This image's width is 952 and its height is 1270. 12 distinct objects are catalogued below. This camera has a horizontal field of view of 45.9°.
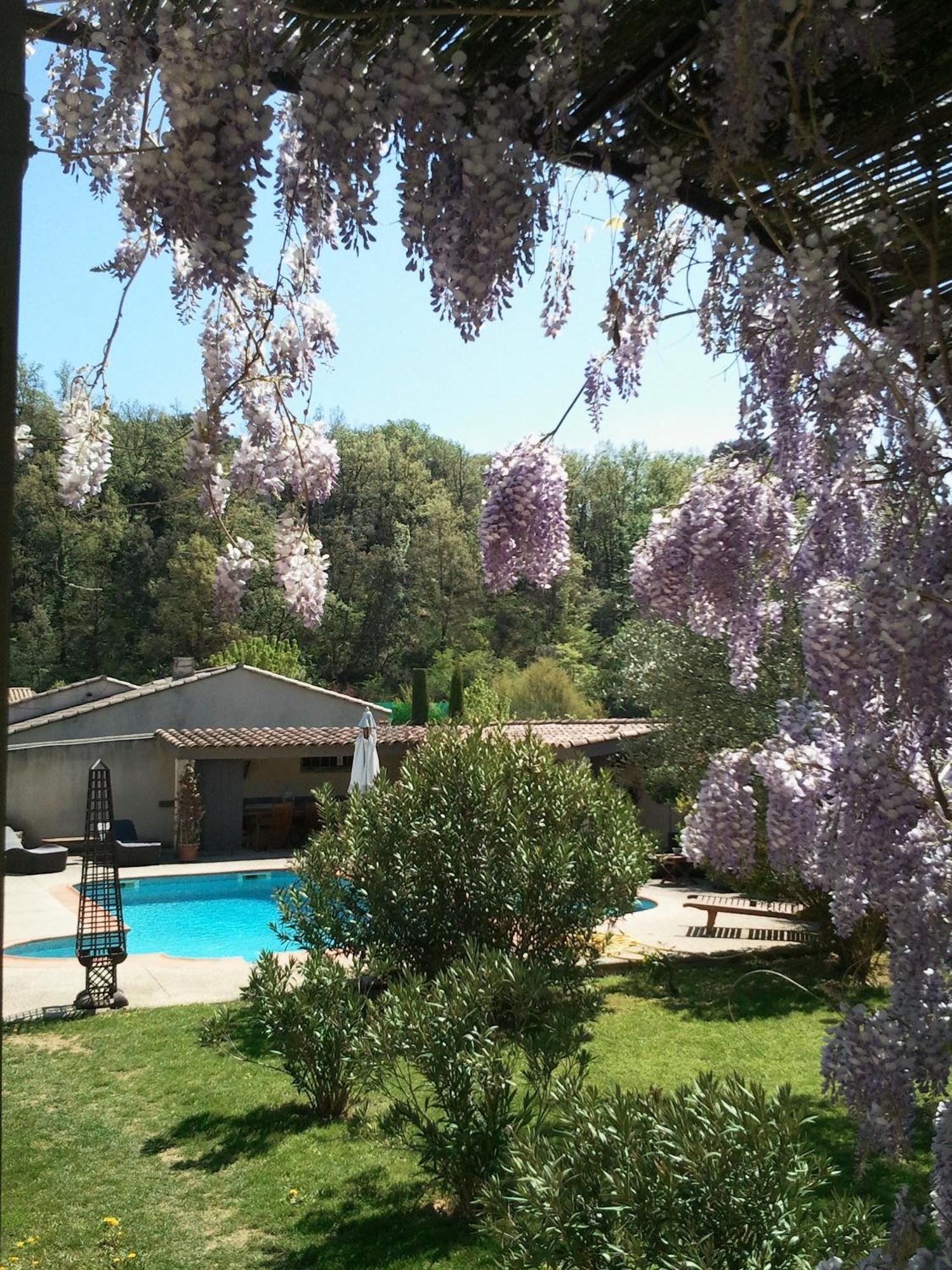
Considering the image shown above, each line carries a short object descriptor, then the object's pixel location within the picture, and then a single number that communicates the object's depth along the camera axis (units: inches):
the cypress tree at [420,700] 836.6
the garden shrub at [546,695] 1165.1
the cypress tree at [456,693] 755.4
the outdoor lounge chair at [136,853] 687.7
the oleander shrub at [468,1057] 188.2
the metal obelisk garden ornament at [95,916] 353.4
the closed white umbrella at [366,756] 566.6
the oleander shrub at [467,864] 275.6
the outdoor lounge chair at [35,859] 650.2
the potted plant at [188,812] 727.1
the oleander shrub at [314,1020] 239.0
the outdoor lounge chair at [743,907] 470.1
